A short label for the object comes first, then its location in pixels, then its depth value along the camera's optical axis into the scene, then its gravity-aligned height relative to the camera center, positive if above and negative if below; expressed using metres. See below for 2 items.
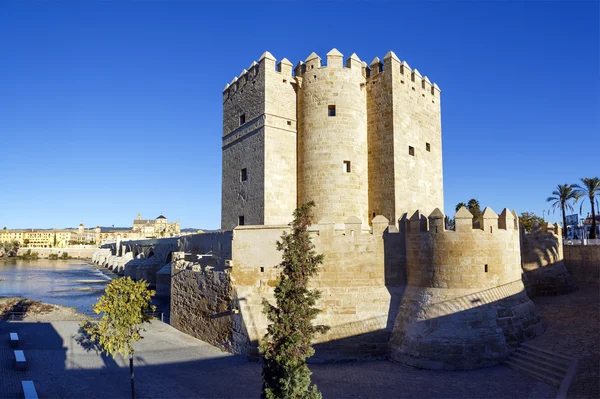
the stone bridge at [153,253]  20.58 -2.07
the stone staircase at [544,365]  11.09 -3.82
